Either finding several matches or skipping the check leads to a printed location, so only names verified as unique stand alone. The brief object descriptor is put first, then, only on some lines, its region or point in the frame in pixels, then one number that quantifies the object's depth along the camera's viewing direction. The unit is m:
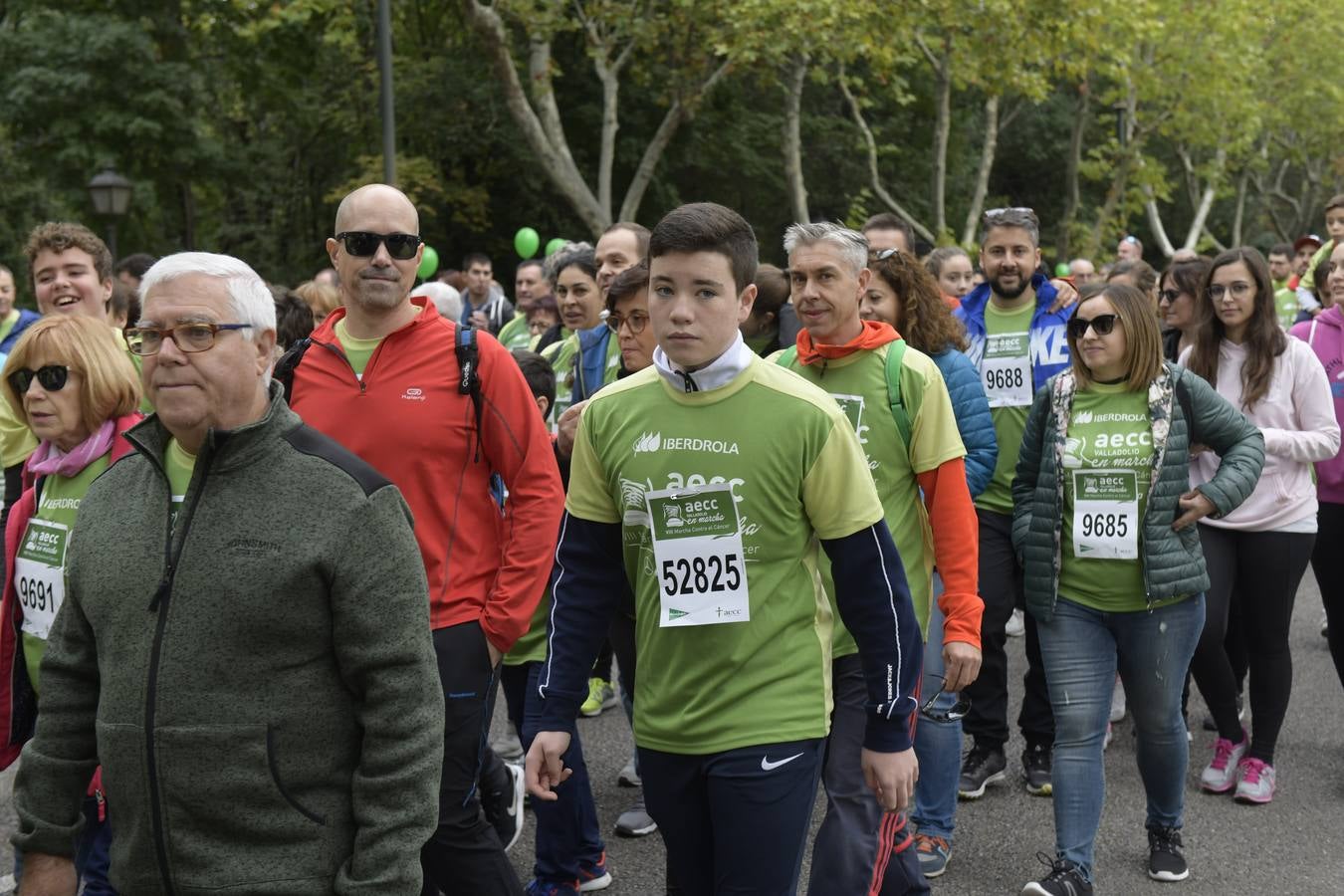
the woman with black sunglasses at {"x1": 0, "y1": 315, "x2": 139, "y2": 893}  4.00
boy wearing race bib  3.16
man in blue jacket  6.11
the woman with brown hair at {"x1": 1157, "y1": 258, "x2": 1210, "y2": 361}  6.67
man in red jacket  3.81
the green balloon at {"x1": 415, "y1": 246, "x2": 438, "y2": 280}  16.01
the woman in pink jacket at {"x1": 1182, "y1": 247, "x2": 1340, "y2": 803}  5.96
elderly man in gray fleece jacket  2.54
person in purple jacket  6.47
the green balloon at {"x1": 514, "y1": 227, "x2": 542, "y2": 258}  17.14
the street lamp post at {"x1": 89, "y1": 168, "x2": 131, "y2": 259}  20.58
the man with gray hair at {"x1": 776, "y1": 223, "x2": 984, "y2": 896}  4.19
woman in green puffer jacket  4.89
